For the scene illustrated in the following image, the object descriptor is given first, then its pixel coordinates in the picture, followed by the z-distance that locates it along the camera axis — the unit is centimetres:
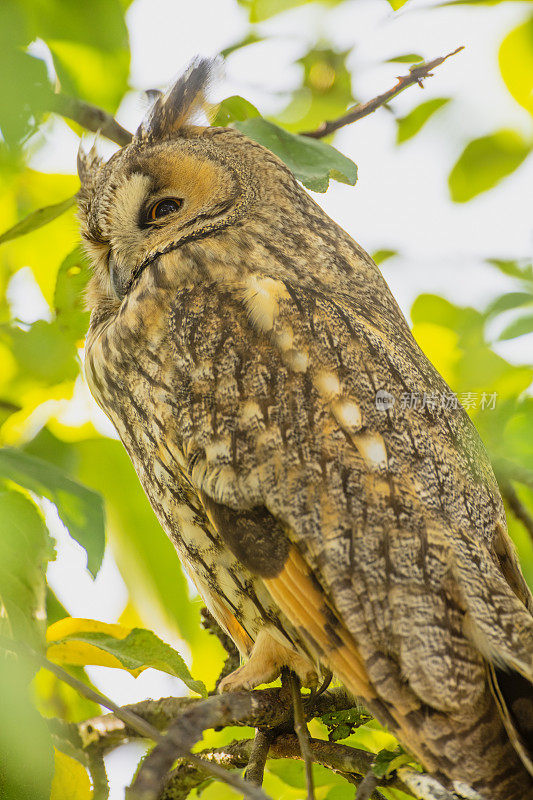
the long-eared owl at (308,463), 586
